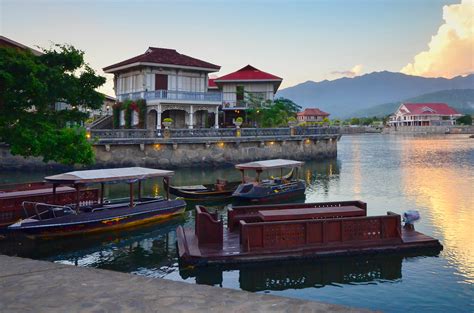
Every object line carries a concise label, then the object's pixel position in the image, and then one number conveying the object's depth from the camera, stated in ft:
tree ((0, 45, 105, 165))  61.62
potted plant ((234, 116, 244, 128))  161.52
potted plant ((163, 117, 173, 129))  147.64
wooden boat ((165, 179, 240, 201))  88.94
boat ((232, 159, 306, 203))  87.66
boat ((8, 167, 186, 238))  57.52
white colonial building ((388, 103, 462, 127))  539.29
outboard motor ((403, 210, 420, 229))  56.75
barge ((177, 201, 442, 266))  46.85
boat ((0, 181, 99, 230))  62.64
